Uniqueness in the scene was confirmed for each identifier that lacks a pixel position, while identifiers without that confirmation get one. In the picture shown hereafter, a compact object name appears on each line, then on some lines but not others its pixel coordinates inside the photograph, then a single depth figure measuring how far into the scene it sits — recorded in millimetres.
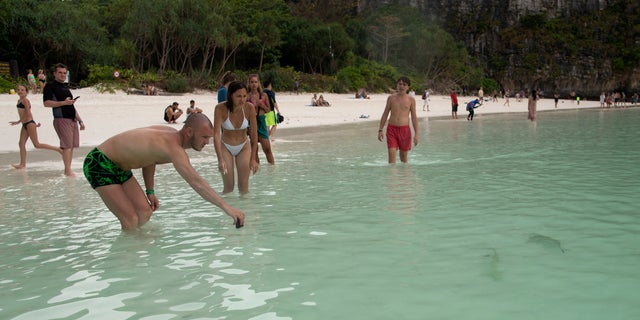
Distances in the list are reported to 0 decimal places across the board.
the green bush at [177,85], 36500
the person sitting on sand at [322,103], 34000
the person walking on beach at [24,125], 10328
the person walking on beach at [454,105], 30442
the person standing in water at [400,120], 9977
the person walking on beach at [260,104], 9359
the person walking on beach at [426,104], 38719
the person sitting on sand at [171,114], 21172
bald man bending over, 4555
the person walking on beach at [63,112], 8975
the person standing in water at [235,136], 7131
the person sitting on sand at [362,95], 43053
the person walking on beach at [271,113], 11188
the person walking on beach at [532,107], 25344
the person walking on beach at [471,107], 28344
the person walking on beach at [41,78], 27797
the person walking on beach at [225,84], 8273
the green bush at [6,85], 25462
